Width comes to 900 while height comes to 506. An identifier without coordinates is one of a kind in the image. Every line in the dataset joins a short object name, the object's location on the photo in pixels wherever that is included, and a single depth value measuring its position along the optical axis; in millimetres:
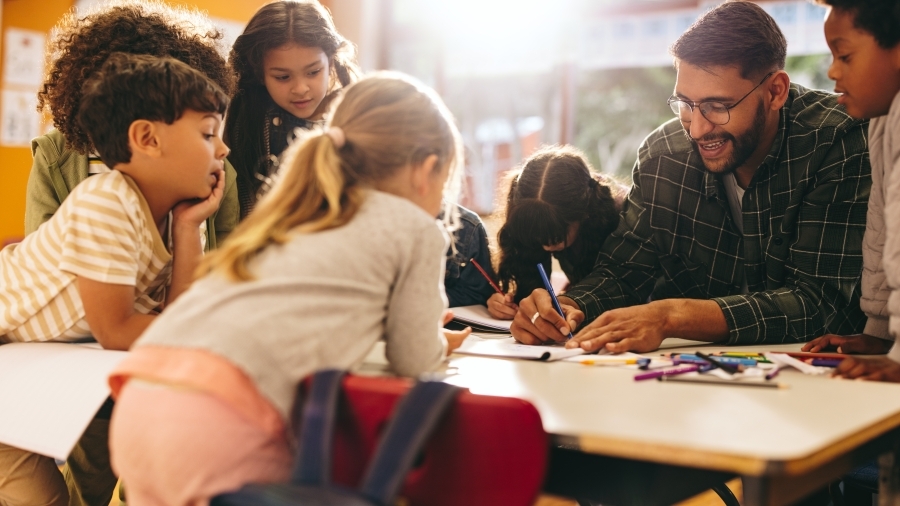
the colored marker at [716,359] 1367
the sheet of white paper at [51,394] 1205
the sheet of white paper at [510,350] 1508
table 897
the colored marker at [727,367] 1302
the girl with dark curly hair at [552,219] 2133
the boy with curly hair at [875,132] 1307
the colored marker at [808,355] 1447
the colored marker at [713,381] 1236
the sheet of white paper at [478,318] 1914
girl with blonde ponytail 996
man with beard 1725
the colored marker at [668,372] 1285
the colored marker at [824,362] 1396
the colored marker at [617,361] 1435
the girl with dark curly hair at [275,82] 2184
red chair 882
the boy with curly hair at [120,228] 1432
